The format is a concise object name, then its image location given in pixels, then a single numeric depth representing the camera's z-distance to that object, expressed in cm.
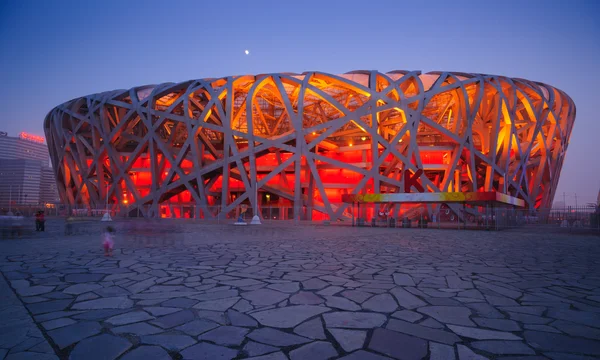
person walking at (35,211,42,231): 1665
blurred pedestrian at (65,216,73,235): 1556
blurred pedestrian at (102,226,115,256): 845
